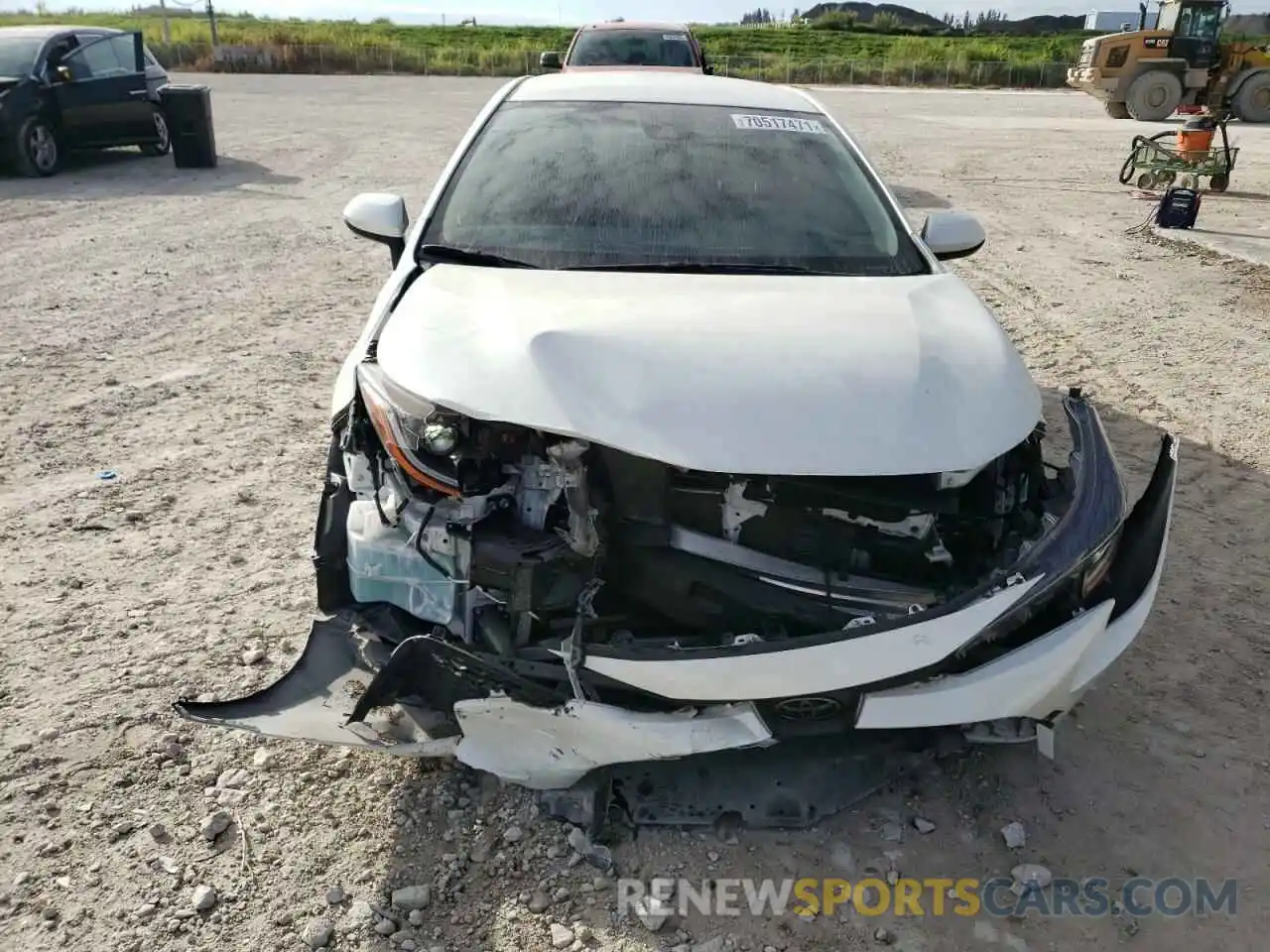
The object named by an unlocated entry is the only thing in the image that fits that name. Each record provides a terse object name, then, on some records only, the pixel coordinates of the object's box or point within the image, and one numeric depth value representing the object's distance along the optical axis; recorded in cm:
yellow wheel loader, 1872
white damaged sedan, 218
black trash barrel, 1162
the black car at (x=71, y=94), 1059
